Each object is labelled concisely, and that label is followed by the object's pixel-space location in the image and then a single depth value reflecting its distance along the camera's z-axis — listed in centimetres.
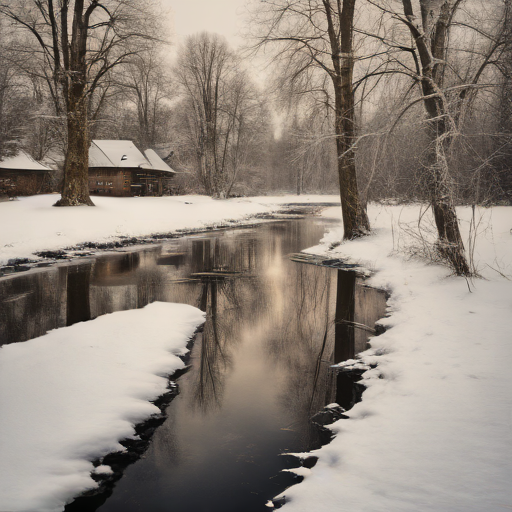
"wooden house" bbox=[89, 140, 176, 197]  3562
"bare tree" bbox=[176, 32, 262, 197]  4031
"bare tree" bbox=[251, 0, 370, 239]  1259
